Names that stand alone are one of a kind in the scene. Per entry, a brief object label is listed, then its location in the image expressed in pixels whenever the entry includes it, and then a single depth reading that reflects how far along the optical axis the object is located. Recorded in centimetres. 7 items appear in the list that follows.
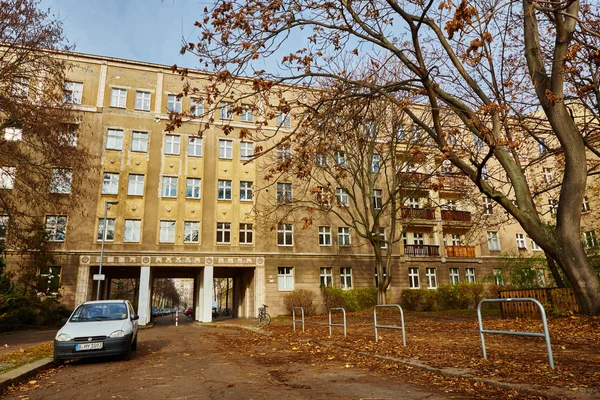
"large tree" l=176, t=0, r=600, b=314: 957
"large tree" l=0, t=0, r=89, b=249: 1406
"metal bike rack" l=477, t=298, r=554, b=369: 602
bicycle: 2177
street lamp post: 2512
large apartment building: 2830
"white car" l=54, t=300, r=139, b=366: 943
